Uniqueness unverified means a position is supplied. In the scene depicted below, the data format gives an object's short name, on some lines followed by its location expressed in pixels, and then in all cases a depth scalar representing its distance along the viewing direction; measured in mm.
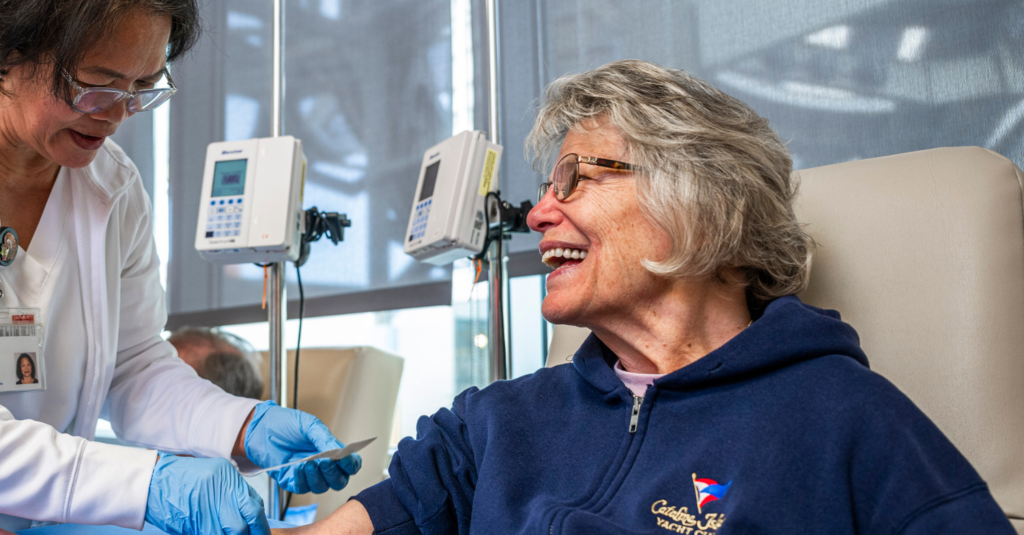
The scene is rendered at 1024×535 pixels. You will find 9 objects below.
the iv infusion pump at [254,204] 1754
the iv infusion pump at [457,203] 1662
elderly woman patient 782
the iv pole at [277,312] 1905
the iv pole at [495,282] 1807
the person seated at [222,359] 2465
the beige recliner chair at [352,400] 2223
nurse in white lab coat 975
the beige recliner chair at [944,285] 952
